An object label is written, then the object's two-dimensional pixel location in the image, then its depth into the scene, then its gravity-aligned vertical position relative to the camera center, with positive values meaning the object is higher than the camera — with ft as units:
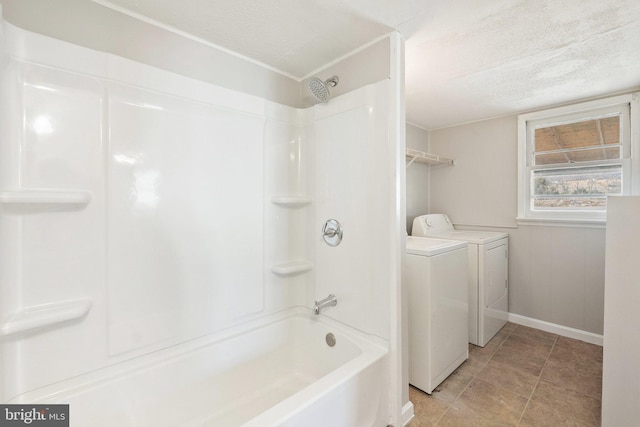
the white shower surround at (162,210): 3.58 +0.05
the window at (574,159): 7.58 +1.63
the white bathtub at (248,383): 3.78 -2.87
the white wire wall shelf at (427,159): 8.41 +1.88
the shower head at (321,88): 5.35 +2.53
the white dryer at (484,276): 7.73 -1.95
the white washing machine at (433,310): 5.81 -2.21
